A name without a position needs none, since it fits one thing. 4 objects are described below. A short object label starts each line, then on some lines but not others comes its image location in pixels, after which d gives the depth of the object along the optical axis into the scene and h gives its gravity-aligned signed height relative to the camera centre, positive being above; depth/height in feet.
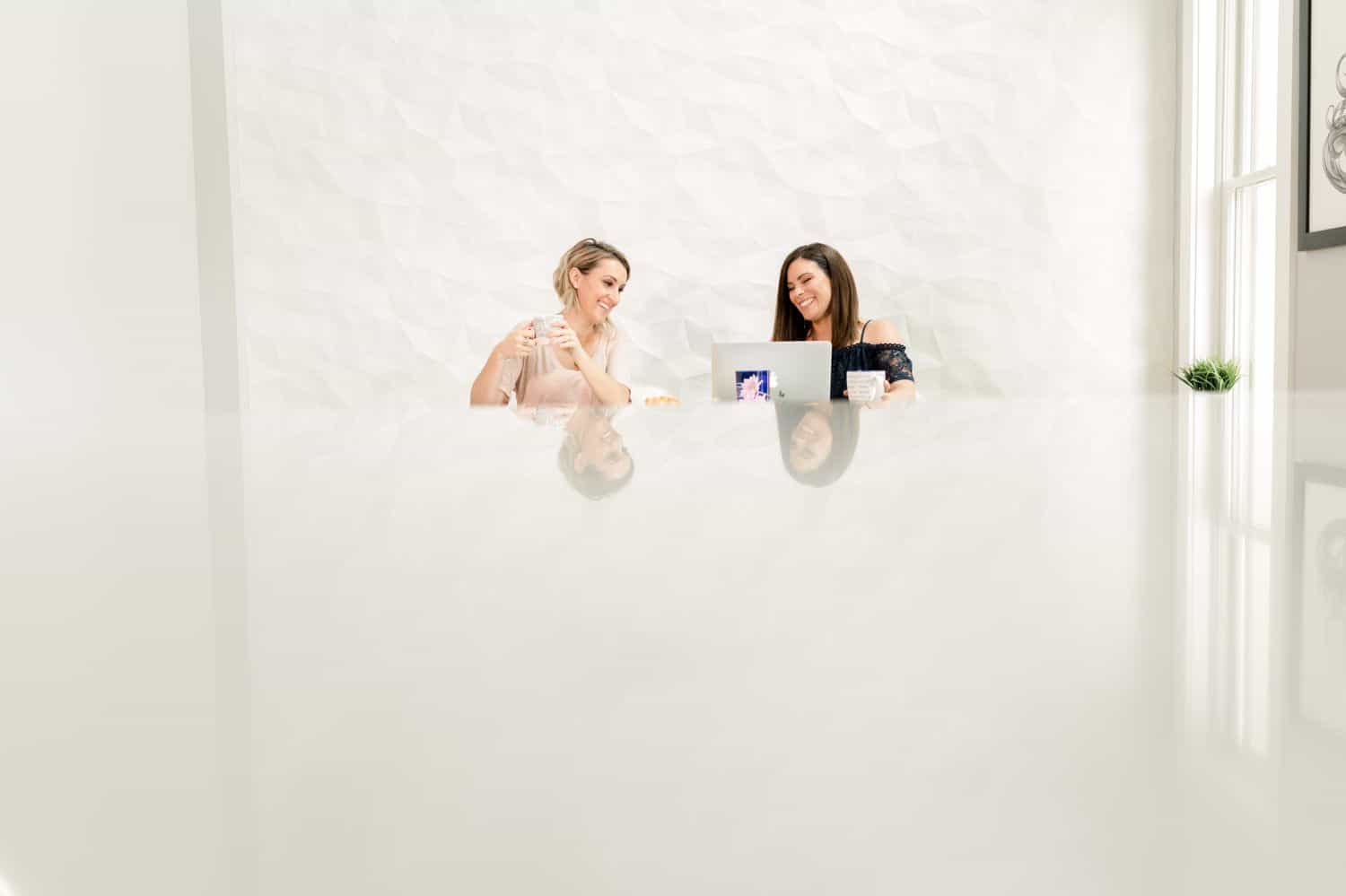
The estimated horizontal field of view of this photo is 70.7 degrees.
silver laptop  7.74 +0.40
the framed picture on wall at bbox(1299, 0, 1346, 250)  8.04 +2.48
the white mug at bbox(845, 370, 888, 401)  8.58 +0.25
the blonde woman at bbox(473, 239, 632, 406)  11.48 +0.82
